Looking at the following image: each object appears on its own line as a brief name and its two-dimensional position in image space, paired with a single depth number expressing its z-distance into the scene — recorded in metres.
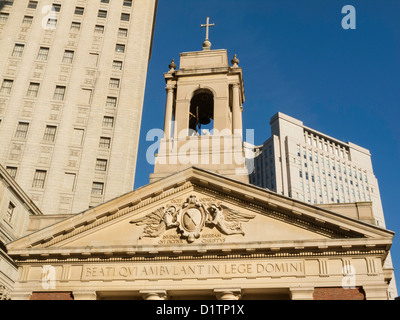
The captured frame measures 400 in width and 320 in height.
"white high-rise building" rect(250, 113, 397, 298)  120.12
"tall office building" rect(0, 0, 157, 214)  46.25
